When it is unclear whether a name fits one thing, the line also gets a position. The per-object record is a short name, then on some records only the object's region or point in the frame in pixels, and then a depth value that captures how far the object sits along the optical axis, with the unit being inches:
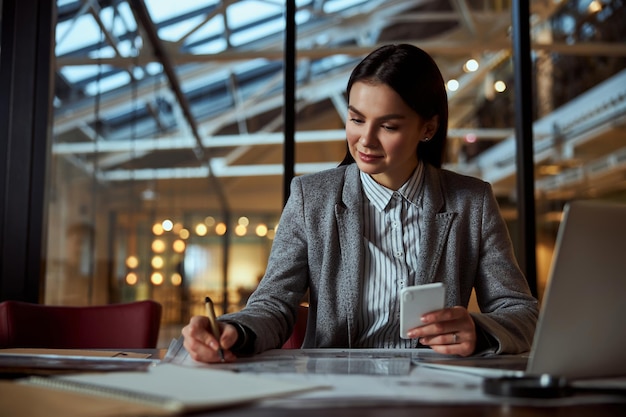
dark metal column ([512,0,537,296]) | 133.5
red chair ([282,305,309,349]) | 100.6
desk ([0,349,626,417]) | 38.8
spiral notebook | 36.8
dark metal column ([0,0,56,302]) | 128.2
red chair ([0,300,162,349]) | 98.8
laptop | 45.6
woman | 80.0
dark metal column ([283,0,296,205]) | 133.6
